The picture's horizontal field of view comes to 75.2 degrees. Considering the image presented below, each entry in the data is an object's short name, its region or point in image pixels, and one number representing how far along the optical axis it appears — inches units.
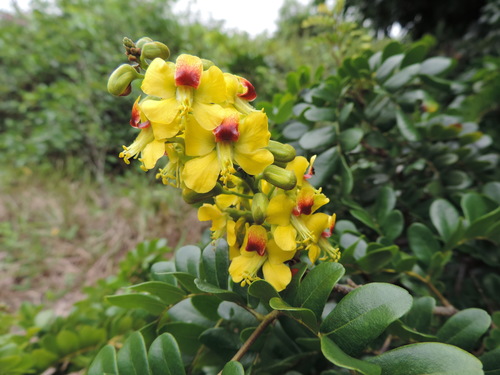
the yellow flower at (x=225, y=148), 4.0
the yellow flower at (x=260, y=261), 4.3
